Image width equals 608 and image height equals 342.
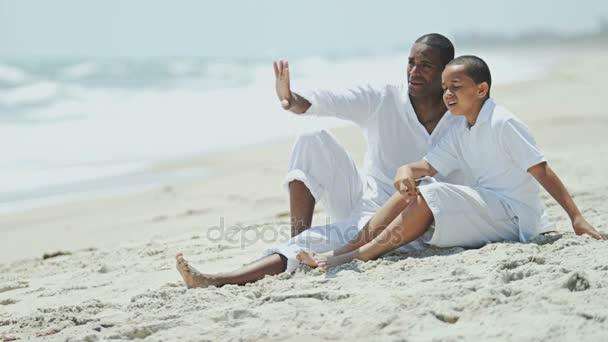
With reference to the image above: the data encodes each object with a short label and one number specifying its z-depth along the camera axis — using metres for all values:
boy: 7.13
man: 7.56
